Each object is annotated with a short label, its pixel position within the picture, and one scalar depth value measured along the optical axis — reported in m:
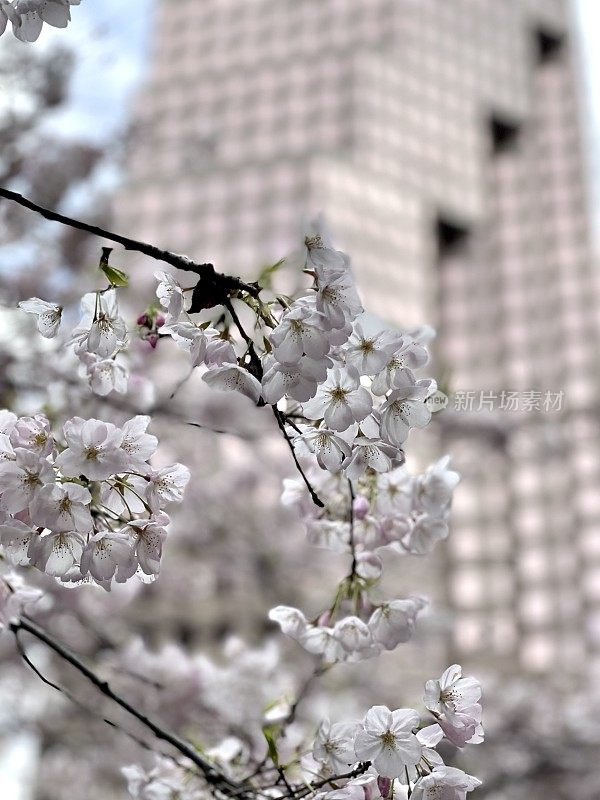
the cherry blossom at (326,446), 0.90
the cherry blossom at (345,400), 0.89
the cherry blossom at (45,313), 0.92
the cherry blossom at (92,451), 0.88
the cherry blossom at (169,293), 0.90
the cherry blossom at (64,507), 0.88
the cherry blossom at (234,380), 0.89
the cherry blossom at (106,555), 0.90
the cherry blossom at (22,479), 0.88
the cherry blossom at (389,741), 0.90
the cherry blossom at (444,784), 0.90
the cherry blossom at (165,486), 0.91
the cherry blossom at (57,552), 0.90
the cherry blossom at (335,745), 0.95
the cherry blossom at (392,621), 1.02
